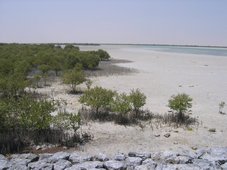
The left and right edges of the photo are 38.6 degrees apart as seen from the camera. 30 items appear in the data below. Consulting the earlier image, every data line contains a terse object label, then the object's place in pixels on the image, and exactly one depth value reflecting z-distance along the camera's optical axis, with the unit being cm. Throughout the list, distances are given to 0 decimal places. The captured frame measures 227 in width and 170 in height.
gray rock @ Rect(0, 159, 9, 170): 829
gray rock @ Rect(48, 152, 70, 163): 880
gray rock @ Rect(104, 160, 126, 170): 830
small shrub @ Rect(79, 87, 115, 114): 1391
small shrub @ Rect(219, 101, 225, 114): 1536
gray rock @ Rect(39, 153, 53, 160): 905
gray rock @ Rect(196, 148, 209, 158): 930
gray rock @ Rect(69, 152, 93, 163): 881
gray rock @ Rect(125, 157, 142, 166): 858
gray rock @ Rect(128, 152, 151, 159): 908
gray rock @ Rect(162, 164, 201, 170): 820
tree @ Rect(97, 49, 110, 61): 4886
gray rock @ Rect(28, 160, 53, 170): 830
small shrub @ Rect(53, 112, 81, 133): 1124
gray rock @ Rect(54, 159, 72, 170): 833
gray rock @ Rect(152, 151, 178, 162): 902
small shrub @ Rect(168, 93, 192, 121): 1376
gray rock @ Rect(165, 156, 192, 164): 876
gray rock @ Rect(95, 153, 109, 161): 892
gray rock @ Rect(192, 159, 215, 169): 838
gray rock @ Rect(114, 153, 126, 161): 888
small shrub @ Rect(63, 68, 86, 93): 1955
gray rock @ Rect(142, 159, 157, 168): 844
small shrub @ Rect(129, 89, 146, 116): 1395
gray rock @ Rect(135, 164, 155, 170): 825
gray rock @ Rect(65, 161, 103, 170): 827
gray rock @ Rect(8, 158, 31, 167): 856
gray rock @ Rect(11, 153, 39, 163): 882
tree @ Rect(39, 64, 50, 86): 2625
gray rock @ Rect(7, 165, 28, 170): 831
